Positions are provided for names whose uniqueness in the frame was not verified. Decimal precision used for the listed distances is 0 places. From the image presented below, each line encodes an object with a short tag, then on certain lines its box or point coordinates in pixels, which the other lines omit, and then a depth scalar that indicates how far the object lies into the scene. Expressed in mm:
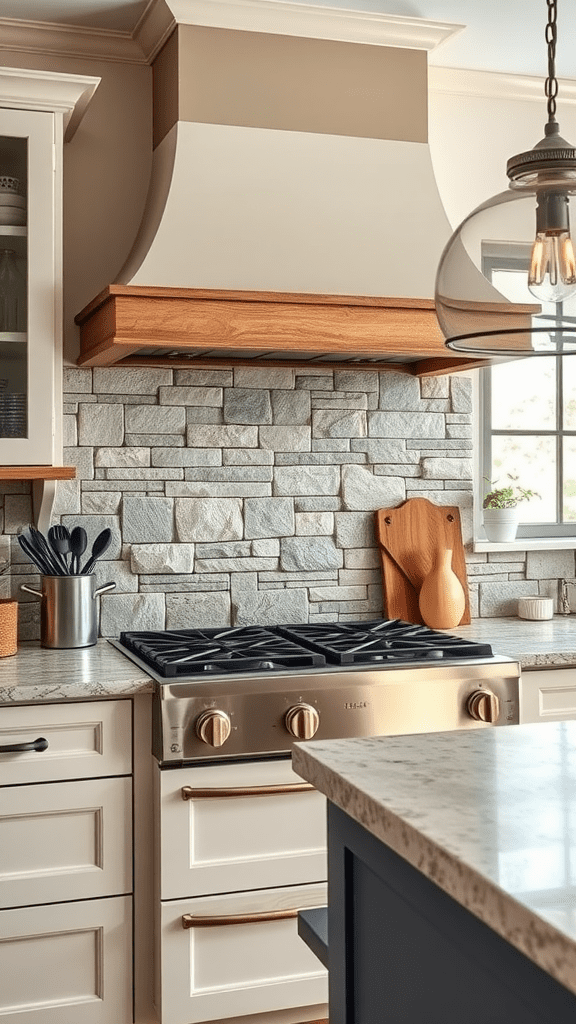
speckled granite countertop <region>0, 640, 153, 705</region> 2424
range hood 2787
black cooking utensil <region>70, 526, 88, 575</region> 2938
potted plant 3471
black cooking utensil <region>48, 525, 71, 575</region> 2930
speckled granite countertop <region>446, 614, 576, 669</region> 2803
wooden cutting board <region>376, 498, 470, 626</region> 3355
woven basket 2791
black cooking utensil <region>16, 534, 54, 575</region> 2875
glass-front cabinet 2797
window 3637
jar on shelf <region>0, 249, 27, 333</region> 2814
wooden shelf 2781
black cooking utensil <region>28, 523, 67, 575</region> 2902
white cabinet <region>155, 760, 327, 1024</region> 2486
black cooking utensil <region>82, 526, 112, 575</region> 2949
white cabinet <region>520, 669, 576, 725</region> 2828
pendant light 1222
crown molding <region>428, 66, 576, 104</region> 3457
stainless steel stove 2477
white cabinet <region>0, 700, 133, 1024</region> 2438
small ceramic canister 3422
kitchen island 929
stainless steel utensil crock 2887
